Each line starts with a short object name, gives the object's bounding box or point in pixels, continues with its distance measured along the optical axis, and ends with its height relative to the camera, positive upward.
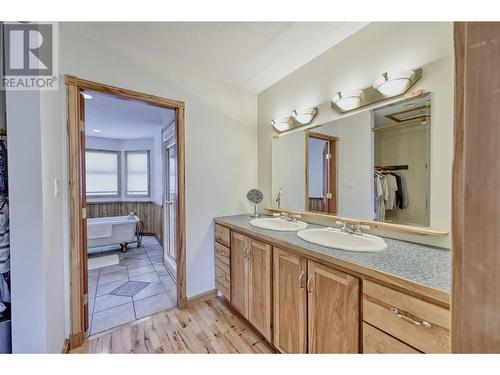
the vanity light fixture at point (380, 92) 1.29 +0.65
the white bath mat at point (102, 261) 3.21 -1.25
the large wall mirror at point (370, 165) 1.33 +0.15
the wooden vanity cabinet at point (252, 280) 1.56 -0.80
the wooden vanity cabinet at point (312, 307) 1.03 -0.70
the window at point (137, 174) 5.20 +0.28
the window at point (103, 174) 4.92 +0.28
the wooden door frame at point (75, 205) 1.55 -0.15
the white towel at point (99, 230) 3.58 -0.79
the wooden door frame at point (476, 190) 0.39 -0.01
